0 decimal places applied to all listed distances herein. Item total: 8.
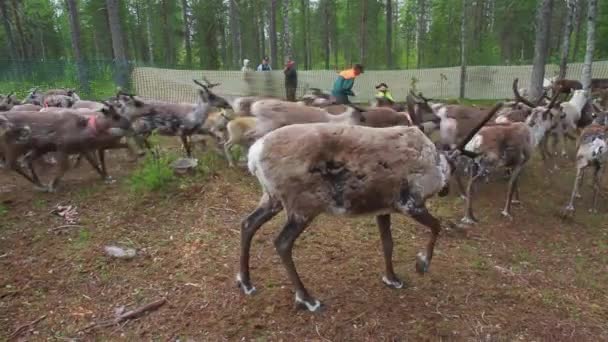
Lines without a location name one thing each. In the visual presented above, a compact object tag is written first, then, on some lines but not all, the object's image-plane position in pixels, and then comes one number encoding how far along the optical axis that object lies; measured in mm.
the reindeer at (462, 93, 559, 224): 6121
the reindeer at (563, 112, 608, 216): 6254
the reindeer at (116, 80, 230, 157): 7945
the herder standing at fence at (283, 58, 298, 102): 15094
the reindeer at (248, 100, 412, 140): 7383
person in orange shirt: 11305
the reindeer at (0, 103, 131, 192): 6387
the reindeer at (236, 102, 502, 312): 3477
